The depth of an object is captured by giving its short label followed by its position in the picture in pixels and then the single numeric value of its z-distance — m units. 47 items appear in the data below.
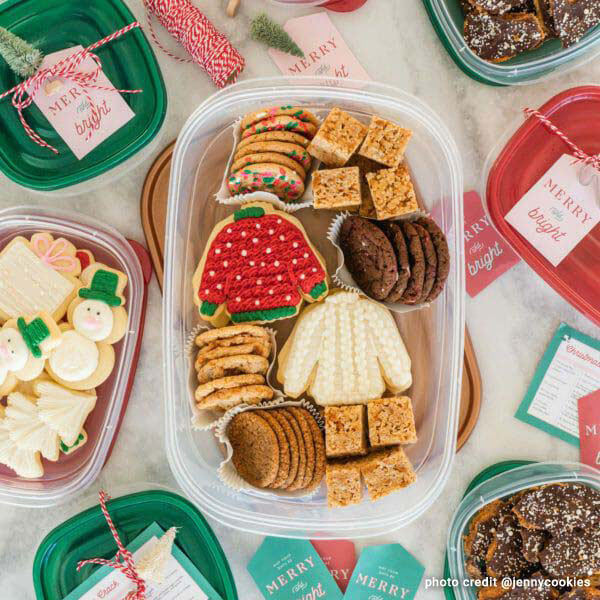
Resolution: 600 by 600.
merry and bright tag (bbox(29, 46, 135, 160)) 1.33
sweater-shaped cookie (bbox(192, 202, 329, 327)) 1.24
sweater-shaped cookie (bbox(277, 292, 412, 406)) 1.28
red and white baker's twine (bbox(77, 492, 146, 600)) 1.30
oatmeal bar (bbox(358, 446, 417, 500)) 1.25
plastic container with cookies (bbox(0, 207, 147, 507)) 1.26
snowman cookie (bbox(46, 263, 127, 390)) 1.27
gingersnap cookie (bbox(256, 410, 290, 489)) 1.22
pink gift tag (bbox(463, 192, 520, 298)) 1.41
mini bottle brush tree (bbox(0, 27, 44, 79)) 1.23
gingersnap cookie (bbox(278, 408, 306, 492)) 1.24
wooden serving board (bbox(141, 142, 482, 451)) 1.38
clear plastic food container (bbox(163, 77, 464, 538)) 1.29
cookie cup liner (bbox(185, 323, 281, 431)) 1.28
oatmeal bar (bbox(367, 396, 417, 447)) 1.26
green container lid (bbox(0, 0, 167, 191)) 1.32
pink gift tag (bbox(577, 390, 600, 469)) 1.41
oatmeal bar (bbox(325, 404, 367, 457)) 1.25
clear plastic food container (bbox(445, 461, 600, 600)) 1.34
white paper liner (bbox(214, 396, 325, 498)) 1.28
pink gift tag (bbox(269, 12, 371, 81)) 1.38
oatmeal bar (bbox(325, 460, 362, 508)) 1.24
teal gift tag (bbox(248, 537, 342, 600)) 1.40
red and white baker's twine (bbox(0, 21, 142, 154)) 1.28
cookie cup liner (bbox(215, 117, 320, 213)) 1.28
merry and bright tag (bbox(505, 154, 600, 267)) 1.36
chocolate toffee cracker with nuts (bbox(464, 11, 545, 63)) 1.30
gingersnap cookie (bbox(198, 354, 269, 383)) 1.21
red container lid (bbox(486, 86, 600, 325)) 1.37
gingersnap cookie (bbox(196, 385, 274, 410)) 1.21
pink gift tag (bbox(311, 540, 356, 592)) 1.41
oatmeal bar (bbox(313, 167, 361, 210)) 1.24
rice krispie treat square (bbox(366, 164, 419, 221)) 1.23
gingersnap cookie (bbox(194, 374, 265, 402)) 1.21
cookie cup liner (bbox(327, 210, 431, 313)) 1.32
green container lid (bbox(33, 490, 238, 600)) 1.37
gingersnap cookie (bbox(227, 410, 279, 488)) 1.22
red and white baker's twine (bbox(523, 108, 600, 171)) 1.33
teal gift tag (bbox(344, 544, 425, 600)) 1.41
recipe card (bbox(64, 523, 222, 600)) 1.35
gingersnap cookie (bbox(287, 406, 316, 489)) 1.26
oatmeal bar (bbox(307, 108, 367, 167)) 1.22
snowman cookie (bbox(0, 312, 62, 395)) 1.23
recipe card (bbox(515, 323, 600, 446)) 1.41
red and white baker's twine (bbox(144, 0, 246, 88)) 1.28
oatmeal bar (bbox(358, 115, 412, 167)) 1.24
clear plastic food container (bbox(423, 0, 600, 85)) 1.33
